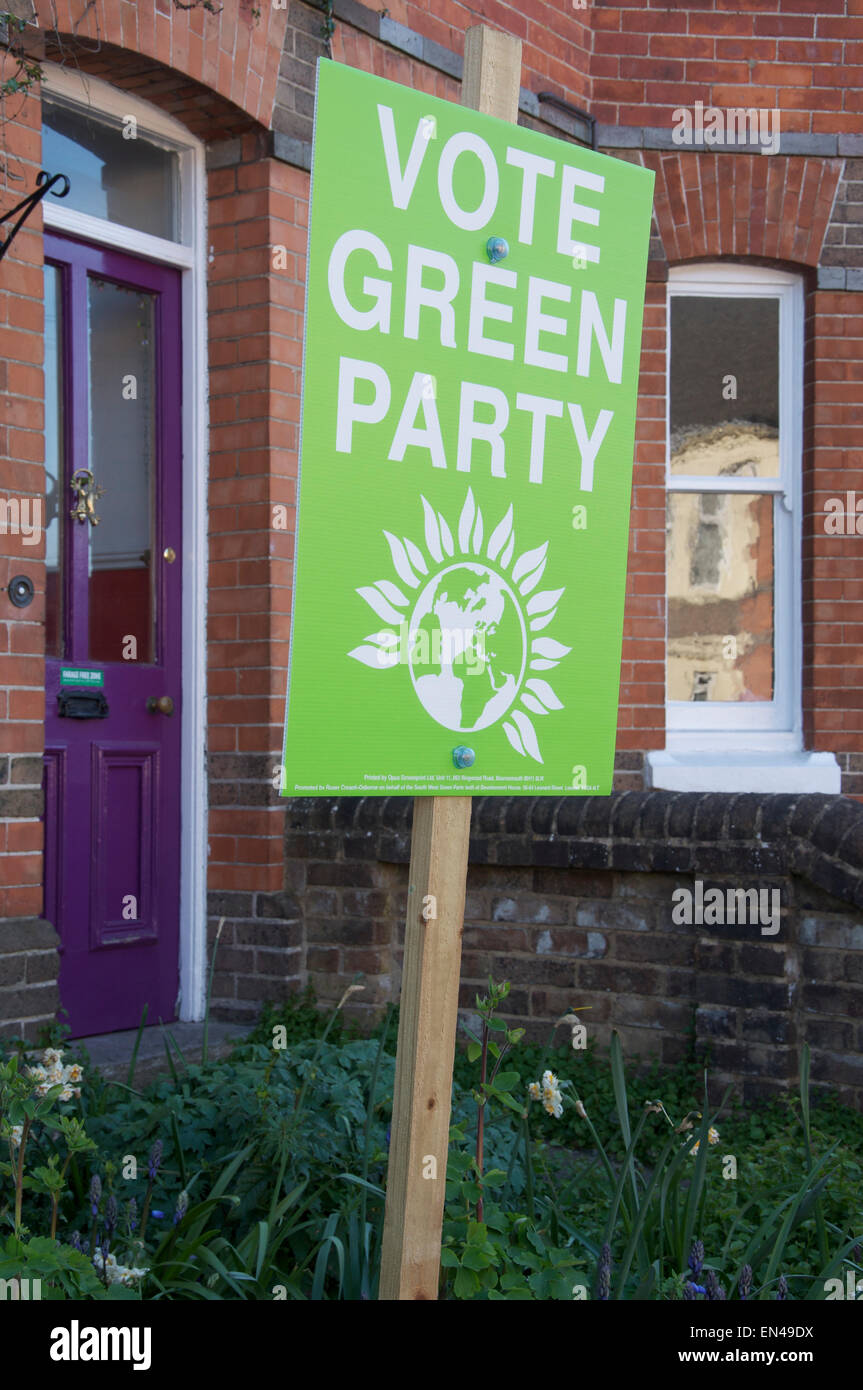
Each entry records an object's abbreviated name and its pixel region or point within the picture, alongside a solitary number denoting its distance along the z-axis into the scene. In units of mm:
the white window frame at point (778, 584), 6895
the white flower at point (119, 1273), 2379
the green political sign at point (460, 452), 2170
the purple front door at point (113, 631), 4887
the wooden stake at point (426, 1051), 2236
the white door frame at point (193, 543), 5320
